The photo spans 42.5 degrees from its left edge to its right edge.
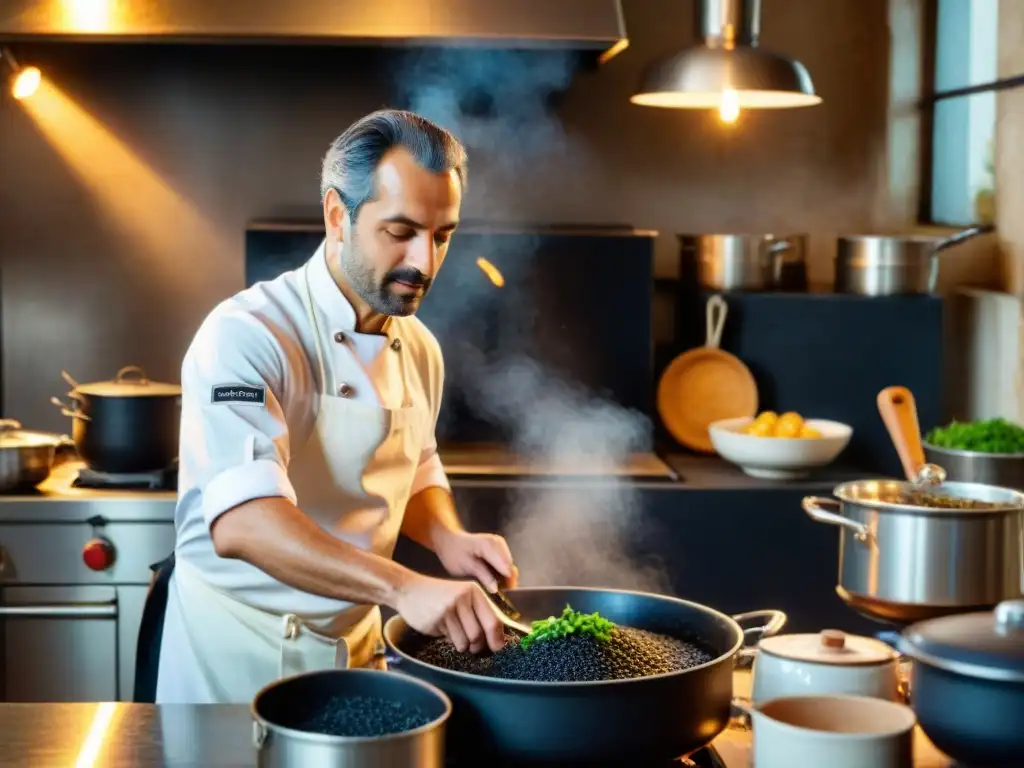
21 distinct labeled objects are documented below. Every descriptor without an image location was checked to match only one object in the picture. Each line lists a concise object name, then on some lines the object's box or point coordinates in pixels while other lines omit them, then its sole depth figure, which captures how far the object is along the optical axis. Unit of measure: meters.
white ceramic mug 1.30
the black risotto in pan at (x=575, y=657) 1.50
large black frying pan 1.38
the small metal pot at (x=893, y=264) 3.66
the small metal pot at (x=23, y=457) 3.22
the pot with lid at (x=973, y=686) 1.38
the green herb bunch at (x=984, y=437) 3.02
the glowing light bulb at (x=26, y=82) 3.84
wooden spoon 2.43
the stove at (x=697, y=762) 1.46
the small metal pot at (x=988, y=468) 2.99
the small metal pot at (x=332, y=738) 1.25
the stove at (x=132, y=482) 3.33
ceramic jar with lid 1.51
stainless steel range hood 3.26
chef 1.81
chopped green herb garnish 1.58
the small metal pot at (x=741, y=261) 3.74
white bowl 3.40
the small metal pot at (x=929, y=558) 1.90
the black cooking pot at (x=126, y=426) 3.29
